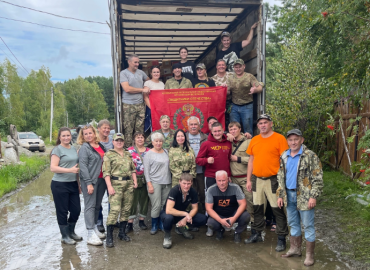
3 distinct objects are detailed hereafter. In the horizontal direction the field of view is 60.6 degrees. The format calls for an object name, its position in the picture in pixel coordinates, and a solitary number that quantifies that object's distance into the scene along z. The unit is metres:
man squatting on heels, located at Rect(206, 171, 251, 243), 4.63
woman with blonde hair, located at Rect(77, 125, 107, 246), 4.65
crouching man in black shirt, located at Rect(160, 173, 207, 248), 4.61
